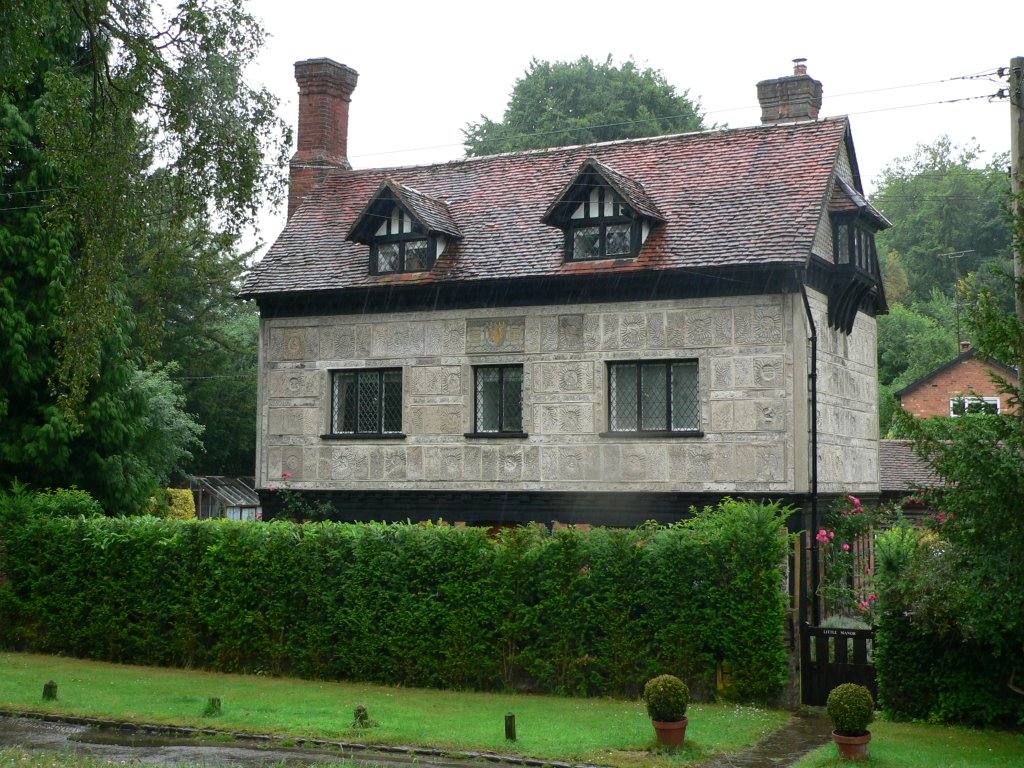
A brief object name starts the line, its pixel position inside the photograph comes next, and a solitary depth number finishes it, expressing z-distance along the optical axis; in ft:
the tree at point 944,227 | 228.63
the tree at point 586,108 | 161.79
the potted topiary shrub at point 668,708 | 44.98
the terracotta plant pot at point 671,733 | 44.98
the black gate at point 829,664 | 54.44
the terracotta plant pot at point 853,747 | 42.93
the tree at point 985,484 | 41.09
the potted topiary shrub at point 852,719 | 42.91
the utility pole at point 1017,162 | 42.42
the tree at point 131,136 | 57.41
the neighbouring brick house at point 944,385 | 162.40
